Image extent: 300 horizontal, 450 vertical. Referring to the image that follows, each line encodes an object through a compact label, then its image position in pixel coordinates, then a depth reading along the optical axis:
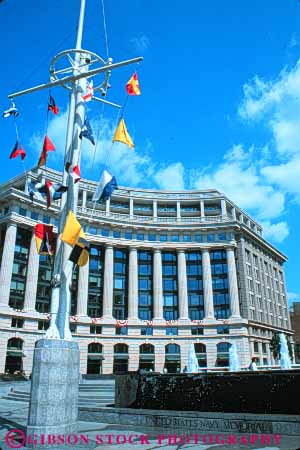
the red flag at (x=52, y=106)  17.86
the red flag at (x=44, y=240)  14.86
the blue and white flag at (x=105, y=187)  14.83
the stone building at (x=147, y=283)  66.31
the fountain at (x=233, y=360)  48.50
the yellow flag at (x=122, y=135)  16.65
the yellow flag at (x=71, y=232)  12.56
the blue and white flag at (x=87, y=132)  14.90
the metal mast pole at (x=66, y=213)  12.54
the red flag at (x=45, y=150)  16.86
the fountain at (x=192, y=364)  51.75
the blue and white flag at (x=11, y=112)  17.55
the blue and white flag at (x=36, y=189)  15.67
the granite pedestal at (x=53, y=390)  10.71
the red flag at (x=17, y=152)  18.02
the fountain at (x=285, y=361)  45.59
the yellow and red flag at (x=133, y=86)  17.34
